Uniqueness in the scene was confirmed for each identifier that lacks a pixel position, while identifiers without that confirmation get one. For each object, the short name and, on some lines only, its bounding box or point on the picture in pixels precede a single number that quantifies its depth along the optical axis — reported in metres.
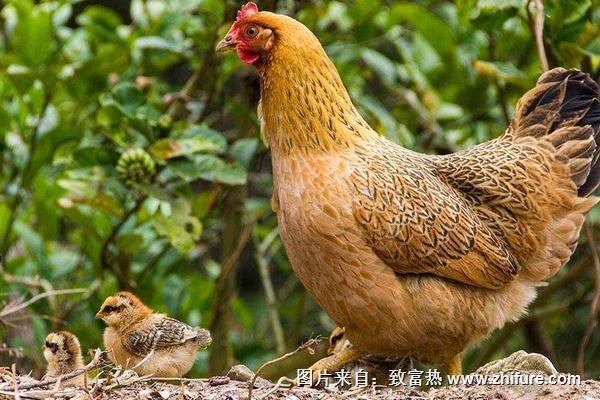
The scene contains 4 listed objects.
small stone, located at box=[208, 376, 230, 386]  10.22
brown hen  10.72
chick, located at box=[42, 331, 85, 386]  11.00
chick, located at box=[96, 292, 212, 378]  10.90
